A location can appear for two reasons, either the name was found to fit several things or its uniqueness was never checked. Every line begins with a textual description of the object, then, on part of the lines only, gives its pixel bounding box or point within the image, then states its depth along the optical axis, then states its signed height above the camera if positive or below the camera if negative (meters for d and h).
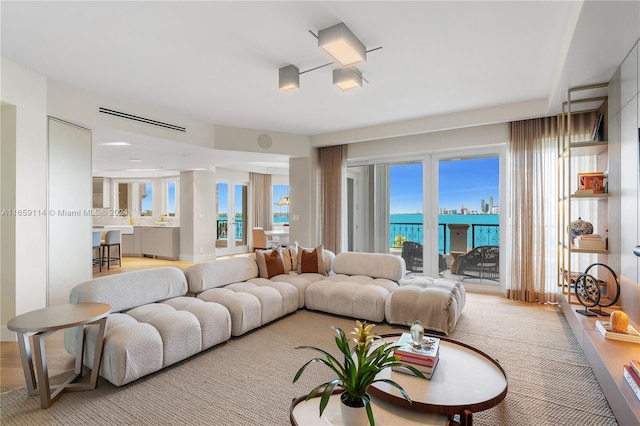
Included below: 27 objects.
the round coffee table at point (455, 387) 1.58 -0.97
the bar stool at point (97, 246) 6.76 -0.71
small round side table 2.04 -0.83
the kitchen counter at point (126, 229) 7.93 -0.43
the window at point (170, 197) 9.47 +0.44
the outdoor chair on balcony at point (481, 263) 5.07 -0.84
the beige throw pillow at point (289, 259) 4.52 -0.67
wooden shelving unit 3.31 +0.65
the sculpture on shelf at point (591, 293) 2.94 -0.78
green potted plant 1.39 -0.72
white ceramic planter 1.38 -0.88
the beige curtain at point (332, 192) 6.17 +0.39
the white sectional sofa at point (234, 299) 2.40 -0.89
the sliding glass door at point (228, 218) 9.28 -0.18
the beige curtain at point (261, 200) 9.98 +0.37
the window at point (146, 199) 9.60 +0.39
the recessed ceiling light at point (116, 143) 4.92 +1.06
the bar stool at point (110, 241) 7.05 -0.65
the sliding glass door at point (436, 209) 5.12 +0.05
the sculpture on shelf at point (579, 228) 3.45 -0.18
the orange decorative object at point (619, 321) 2.39 -0.83
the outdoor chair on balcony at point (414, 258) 5.47 -0.82
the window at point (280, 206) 10.66 +0.20
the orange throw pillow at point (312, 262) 4.53 -0.71
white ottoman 3.21 -0.98
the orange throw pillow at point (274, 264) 4.28 -0.70
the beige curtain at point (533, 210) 4.42 +0.02
